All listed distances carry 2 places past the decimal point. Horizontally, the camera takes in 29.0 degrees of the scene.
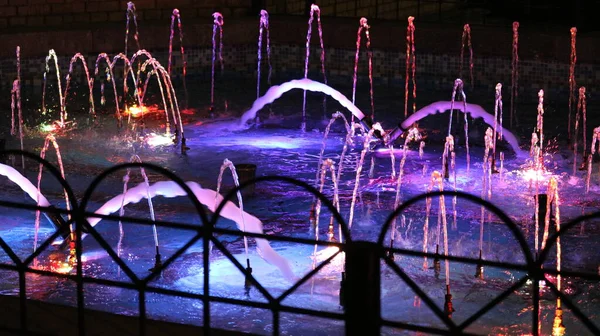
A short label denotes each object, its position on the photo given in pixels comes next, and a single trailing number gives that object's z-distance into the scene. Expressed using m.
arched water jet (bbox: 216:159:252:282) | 7.11
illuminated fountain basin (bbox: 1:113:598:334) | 6.34
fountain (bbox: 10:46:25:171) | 11.11
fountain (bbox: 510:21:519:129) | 13.43
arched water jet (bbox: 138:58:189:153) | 10.98
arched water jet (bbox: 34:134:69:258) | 7.51
